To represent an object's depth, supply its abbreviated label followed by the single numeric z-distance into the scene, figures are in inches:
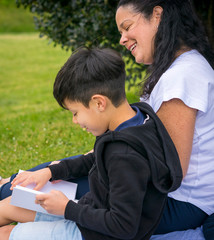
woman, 76.5
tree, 200.5
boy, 64.2
